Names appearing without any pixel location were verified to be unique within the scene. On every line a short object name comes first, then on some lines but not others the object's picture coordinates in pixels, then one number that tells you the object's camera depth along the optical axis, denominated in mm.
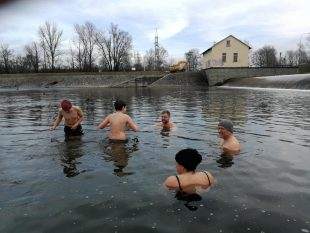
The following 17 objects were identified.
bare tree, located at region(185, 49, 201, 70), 76540
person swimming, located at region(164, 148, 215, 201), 3922
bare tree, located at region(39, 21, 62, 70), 59904
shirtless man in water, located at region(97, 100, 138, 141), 6397
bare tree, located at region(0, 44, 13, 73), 61356
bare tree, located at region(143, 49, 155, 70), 71385
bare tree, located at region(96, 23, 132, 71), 60415
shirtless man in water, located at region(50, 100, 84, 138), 7151
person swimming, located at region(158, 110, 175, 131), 7926
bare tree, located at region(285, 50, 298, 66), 80203
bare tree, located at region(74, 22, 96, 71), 60926
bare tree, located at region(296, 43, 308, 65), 76584
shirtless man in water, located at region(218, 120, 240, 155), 5869
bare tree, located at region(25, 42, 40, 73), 61152
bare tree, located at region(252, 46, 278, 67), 70338
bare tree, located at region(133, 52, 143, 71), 68806
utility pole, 67675
